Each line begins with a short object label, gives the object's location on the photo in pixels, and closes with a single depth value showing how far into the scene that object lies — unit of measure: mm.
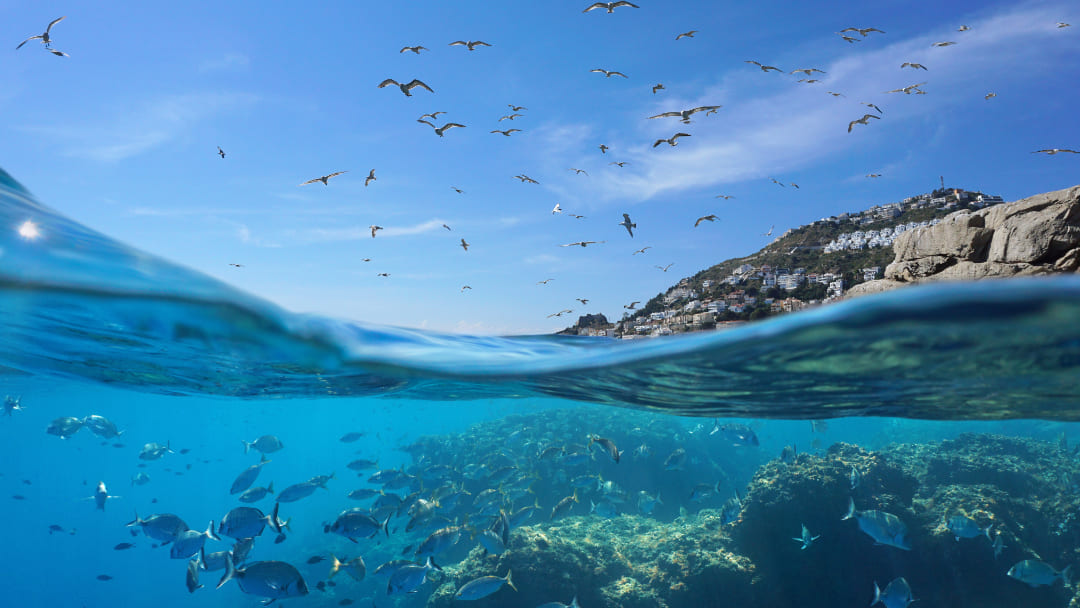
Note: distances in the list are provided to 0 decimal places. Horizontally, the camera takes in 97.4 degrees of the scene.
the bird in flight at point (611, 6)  10078
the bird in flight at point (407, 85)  9820
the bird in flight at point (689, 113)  9000
